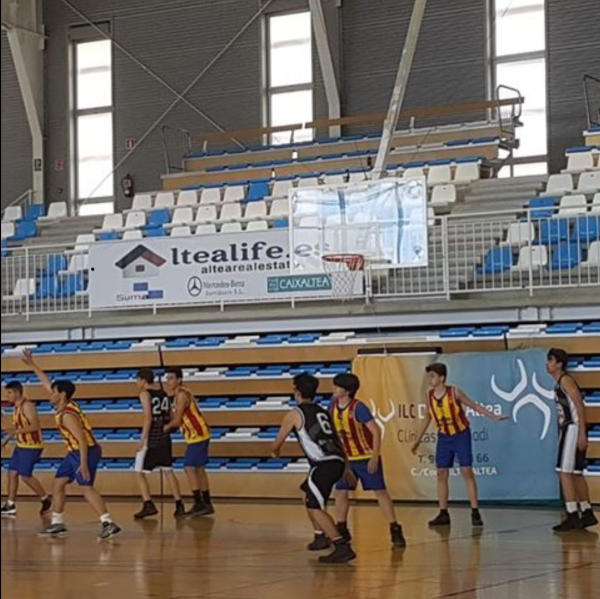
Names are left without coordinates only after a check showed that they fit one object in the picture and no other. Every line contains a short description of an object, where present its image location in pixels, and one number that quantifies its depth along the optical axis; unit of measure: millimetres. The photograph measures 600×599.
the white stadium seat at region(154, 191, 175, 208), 24422
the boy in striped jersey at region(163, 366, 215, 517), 15203
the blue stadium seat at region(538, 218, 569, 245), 17156
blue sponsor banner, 15750
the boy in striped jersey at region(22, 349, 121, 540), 12211
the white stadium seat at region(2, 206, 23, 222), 26297
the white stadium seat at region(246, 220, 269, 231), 20672
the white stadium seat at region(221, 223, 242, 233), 21031
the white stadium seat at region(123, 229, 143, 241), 22128
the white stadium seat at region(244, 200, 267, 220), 21812
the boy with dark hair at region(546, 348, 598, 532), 12562
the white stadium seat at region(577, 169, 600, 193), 19125
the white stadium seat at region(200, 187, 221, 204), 23734
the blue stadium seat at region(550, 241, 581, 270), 16531
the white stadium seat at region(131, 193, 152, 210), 24562
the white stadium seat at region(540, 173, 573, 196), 19609
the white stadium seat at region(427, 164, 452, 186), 21688
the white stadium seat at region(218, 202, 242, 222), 22422
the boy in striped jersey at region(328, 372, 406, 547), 11000
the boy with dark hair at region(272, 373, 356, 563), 10336
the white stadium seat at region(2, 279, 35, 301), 20656
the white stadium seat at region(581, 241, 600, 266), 16234
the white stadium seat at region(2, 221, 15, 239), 23881
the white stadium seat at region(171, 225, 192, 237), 22122
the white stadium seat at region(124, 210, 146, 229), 23375
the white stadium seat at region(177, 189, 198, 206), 24000
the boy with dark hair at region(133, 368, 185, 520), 14953
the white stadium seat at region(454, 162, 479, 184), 21625
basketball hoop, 16812
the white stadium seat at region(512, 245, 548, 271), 16641
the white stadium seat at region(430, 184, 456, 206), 20578
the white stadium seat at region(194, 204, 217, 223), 22719
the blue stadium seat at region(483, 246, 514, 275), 17266
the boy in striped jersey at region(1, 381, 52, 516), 15062
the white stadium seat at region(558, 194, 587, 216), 18514
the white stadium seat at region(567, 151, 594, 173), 20359
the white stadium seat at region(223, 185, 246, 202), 23516
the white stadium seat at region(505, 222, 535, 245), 17578
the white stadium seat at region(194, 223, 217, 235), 21931
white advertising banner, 17938
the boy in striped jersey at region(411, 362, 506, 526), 13281
